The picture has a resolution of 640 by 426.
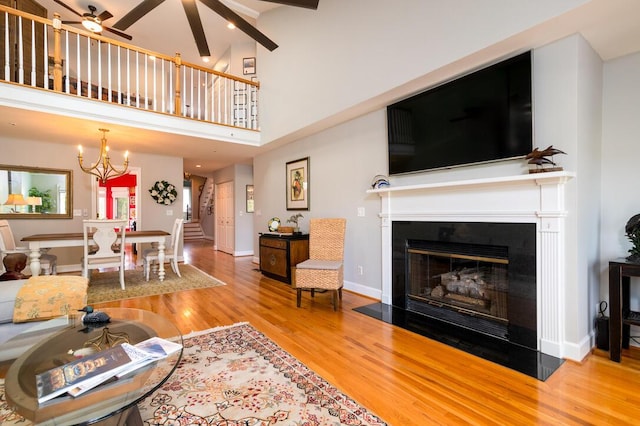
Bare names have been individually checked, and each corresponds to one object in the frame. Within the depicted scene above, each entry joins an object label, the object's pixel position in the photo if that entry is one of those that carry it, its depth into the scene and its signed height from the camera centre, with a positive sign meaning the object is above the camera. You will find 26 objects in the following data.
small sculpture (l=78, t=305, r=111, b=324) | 1.83 -0.67
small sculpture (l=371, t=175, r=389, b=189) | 3.53 +0.35
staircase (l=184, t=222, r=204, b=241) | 12.33 -0.87
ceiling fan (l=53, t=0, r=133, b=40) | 3.77 +2.48
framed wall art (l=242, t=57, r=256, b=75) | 6.18 +3.09
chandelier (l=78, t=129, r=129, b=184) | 4.54 +0.87
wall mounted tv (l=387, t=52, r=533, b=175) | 2.40 +0.85
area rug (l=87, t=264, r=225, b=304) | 3.96 -1.13
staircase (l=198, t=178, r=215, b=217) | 12.47 +0.63
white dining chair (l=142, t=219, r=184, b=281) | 4.84 -0.72
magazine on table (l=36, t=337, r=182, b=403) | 1.16 -0.69
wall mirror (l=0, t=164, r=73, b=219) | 5.10 +0.39
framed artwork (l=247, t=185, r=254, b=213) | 7.75 +0.32
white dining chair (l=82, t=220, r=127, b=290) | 4.04 -0.48
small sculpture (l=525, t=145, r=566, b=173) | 2.19 +0.39
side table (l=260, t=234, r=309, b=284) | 4.49 -0.67
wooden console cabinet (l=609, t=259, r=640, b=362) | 2.12 -0.73
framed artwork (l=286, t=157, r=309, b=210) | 4.95 +0.47
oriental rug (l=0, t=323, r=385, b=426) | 1.56 -1.12
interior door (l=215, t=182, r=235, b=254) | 7.89 -0.20
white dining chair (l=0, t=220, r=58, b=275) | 3.74 -0.50
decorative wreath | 6.50 +0.43
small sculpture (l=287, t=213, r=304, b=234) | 4.95 -0.16
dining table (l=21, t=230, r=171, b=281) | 3.78 -0.42
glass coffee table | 1.04 -0.72
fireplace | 2.22 -0.50
